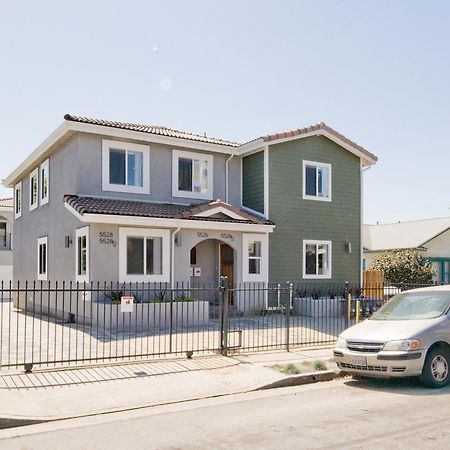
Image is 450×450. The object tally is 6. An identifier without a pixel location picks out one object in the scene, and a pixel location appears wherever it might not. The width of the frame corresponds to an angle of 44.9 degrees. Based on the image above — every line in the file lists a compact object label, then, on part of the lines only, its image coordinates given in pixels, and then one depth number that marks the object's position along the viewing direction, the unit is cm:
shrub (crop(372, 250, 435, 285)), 2580
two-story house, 1647
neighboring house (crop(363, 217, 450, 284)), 3397
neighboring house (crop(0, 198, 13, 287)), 3475
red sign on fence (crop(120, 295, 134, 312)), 1038
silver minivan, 834
